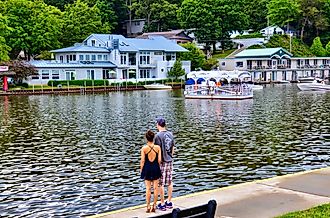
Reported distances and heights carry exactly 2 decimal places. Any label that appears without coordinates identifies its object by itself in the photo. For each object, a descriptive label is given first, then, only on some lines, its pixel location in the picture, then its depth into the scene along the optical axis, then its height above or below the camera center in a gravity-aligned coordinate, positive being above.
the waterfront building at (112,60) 92.19 +1.85
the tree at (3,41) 84.99 +4.83
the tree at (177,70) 99.25 -0.18
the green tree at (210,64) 112.00 +1.03
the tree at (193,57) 108.25 +2.44
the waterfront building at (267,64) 113.88 +0.93
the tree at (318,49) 128.00 +4.31
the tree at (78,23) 105.38 +9.36
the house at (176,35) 120.50 +7.61
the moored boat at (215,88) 63.60 -2.34
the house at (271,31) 131.00 +8.95
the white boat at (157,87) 91.42 -2.85
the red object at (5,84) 79.11 -1.72
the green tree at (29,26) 94.50 +7.94
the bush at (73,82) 88.69 -1.83
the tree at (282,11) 128.62 +13.55
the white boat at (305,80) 104.01 -2.38
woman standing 11.88 -2.06
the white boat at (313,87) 80.06 -2.85
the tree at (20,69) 81.88 +0.44
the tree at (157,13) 129.12 +13.62
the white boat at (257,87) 85.19 -2.93
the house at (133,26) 137.88 +11.15
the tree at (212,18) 118.62 +11.21
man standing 12.26 -1.98
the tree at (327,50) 128.41 +4.03
